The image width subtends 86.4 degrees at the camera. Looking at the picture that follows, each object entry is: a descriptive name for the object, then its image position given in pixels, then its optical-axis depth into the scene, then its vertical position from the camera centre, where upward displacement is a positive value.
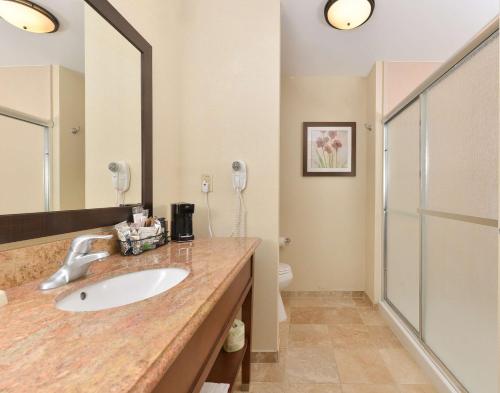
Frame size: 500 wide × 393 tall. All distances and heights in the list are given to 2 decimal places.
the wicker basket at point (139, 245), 1.08 -0.22
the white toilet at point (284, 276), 2.16 -0.69
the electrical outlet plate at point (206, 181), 1.72 +0.07
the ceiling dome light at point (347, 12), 1.84 +1.29
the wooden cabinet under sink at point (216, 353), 0.53 -0.42
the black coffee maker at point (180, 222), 1.42 -0.16
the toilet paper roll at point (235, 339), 1.35 -0.75
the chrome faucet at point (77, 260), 0.73 -0.20
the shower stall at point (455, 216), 1.16 -0.12
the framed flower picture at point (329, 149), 2.74 +0.45
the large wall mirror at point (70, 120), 0.74 +0.25
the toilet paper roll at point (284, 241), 2.62 -0.49
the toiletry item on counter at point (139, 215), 1.21 -0.11
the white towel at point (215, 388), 1.06 -0.78
